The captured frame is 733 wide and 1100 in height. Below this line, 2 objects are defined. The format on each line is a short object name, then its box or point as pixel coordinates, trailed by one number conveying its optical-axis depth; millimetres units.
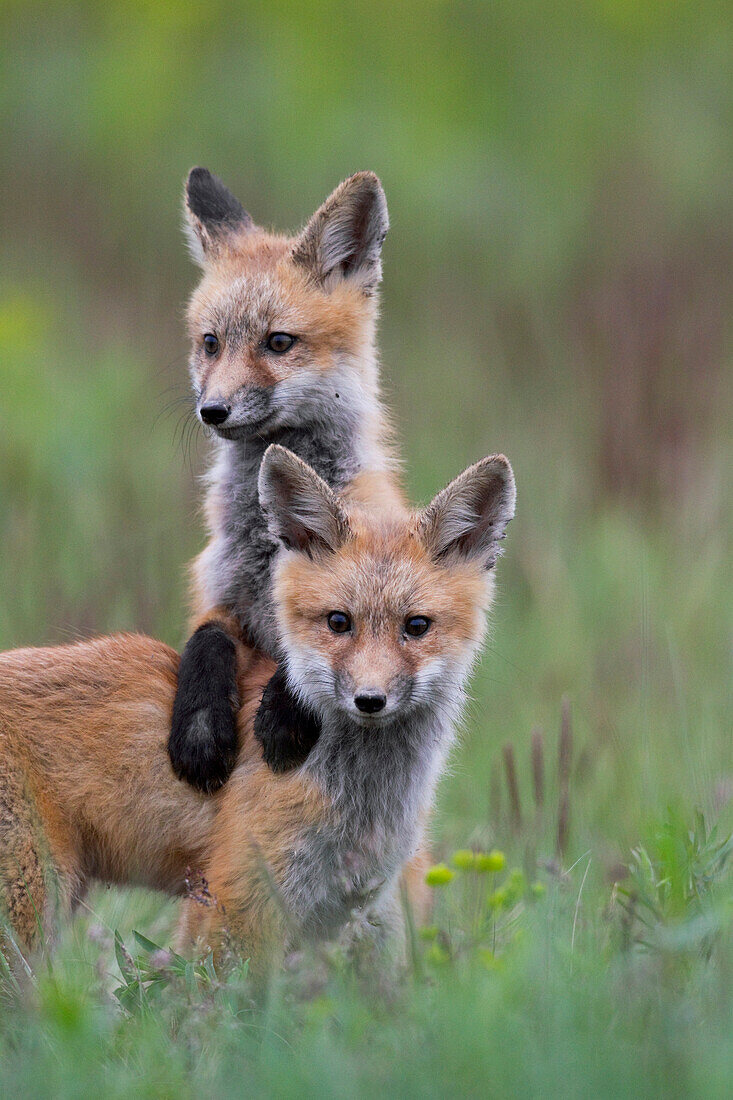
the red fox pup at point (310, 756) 9008
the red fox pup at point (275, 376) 11352
